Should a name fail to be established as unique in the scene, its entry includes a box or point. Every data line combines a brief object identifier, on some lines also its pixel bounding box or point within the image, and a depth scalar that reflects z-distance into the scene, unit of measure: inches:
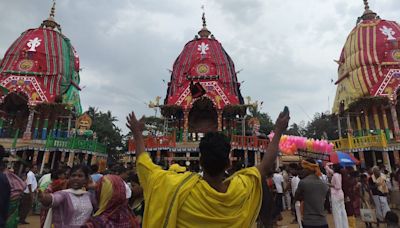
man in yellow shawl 57.7
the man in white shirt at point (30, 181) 304.7
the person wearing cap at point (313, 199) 148.2
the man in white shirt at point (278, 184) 335.9
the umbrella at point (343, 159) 547.9
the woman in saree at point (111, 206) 103.4
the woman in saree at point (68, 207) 105.4
